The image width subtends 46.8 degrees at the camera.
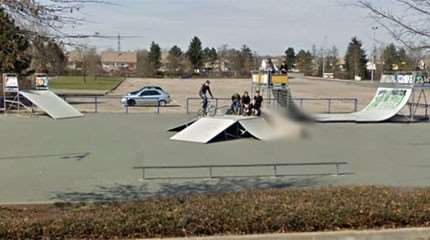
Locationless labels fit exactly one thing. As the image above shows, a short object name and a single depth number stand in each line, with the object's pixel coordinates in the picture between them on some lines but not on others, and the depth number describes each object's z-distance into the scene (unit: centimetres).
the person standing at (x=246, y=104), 2189
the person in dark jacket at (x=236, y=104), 2252
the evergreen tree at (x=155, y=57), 9750
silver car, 3691
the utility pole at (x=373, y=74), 7571
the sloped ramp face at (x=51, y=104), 2656
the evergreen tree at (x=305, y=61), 10744
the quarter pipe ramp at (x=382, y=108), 2603
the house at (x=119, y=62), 10970
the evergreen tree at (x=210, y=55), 10998
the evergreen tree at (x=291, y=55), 9722
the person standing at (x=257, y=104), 2166
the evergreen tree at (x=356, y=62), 8756
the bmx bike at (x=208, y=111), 2421
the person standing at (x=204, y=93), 2724
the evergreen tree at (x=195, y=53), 10375
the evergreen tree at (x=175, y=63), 9788
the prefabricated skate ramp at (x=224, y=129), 1762
